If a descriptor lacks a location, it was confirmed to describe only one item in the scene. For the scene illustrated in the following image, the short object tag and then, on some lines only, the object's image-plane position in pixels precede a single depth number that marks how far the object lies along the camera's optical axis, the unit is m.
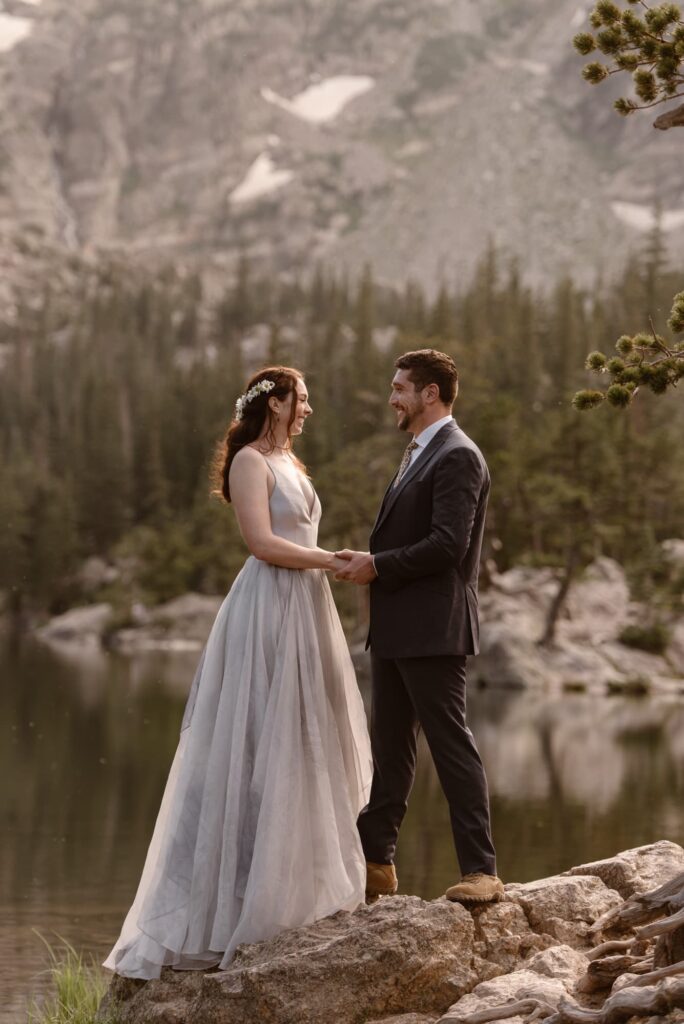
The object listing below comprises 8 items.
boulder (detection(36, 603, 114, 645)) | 61.75
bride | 6.16
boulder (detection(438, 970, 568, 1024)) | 5.32
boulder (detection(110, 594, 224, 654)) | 57.72
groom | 6.12
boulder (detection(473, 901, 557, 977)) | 5.94
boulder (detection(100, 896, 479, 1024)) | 5.62
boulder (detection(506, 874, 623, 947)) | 6.17
